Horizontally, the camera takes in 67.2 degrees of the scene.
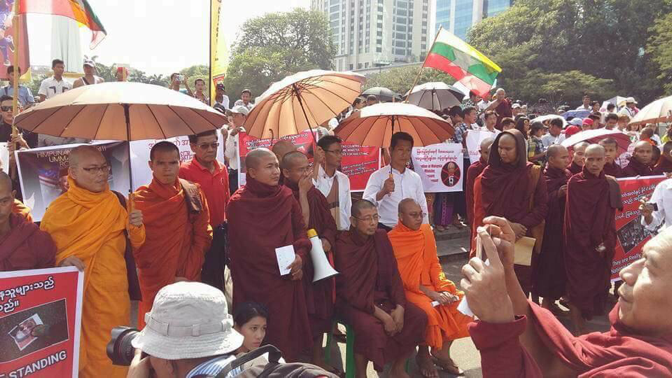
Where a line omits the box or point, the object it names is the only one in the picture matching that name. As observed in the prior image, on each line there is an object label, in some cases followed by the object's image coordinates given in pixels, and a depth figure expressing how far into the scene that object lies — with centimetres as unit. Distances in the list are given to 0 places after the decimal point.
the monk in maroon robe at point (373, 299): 374
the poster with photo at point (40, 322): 278
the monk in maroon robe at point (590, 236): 480
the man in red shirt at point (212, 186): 427
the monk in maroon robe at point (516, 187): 468
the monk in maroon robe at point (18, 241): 288
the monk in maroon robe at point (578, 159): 543
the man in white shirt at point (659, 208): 459
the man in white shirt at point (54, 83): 803
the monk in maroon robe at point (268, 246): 365
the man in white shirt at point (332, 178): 456
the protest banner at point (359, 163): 714
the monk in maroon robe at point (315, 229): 397
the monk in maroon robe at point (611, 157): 567
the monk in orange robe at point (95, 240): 318
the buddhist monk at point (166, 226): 356
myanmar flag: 566
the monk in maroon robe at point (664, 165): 605
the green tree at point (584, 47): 3581
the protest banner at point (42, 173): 468
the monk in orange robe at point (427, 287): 404
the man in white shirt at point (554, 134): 893
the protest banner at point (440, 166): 744
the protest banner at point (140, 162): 571
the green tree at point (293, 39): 6788
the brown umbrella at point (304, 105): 443
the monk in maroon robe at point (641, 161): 599
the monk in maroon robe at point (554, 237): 518
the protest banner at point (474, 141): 785
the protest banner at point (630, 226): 556
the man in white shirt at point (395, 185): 487
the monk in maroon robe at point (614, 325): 130
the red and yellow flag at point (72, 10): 355
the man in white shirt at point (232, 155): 671
